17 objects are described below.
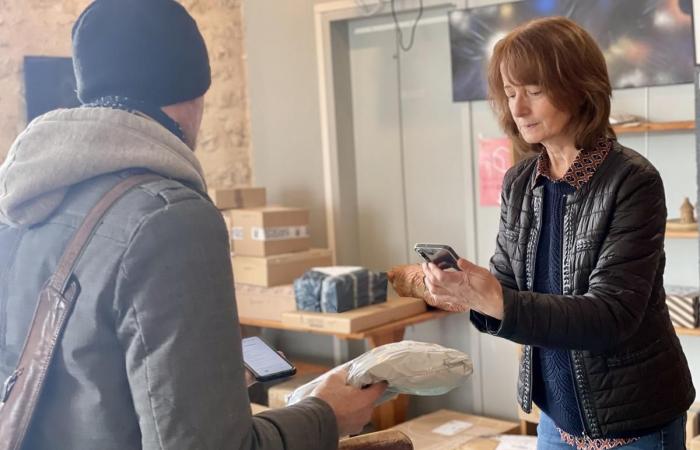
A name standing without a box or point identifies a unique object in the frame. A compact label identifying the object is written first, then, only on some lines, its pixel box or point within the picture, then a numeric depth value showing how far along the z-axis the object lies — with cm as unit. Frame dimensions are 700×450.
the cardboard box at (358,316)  391
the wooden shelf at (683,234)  335
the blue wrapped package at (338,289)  400
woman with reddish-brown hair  170
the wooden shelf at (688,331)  335
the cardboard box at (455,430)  383
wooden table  396
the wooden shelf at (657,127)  343
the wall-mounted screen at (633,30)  344
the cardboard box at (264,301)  430
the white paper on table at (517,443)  361
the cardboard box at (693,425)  336
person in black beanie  110
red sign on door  409
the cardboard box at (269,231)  441
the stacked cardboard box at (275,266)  438
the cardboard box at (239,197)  459
